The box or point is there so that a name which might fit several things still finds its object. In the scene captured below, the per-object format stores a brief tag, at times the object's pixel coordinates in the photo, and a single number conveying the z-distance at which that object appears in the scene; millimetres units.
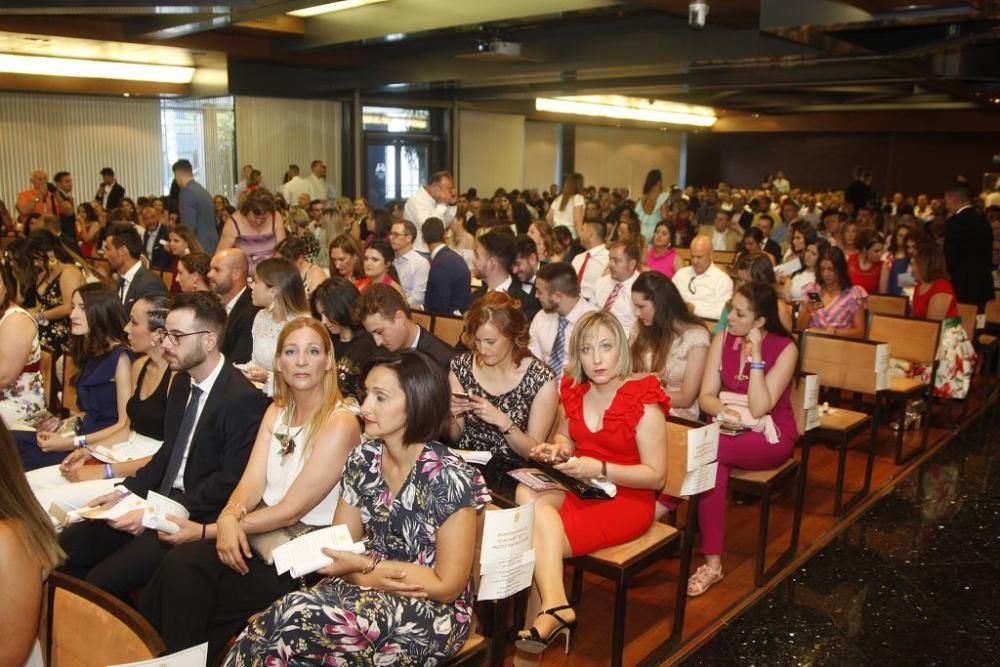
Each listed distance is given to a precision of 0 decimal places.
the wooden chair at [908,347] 5340
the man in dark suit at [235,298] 5000
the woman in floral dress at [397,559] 2232
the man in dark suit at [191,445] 2975
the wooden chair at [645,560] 2867
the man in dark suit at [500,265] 5281
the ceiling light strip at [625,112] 17688
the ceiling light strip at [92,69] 11828
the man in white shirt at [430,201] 7793
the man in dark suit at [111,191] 11719
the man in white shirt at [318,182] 13134
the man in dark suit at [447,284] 6000
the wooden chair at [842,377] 4457
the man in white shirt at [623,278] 5391
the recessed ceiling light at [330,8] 9571
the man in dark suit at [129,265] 5586
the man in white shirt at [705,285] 6438
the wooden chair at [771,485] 3686
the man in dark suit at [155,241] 8336
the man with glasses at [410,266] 6395
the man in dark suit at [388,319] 3877
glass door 15000
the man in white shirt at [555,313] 4695
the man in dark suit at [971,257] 7551
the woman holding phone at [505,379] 3381
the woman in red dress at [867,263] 7547
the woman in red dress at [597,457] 2883
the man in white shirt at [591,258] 6504
